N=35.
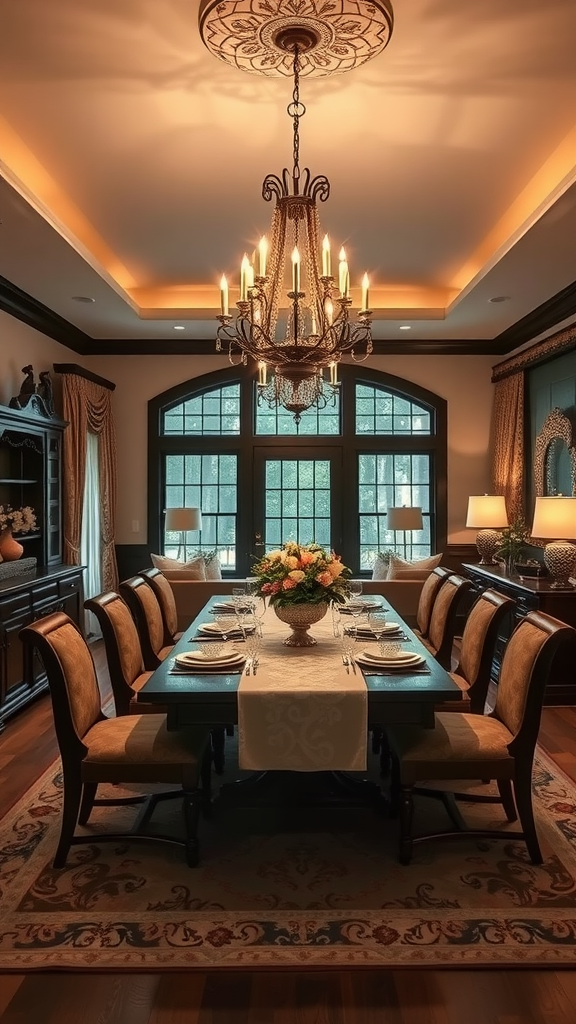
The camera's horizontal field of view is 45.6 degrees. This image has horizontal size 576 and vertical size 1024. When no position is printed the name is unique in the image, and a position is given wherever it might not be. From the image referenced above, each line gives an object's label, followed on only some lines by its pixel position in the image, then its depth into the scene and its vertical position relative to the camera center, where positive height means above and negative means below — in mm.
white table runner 2412 -821
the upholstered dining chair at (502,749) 2523 -970
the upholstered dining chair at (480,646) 3107 -725
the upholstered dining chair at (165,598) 4176 -656
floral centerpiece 2867 -365
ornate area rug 2100 -1405
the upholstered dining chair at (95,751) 2521 -975
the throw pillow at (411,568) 6027 -679
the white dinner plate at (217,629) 3229 -653
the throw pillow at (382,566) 6402 -687
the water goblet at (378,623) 3234 -650
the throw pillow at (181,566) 6148 -665
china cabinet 4242 -464
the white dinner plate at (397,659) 2686 -663
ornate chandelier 2408 +1293
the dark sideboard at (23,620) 4141 -820
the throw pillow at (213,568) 6398 -708
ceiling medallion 2361 +1677
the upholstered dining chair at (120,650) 3156 -751
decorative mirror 5398 +290
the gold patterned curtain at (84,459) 6047 +322
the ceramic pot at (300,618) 2926 -542
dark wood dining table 2410 -713
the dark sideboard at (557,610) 4625 -800
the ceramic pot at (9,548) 4660 -375
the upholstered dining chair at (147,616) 3688 -685
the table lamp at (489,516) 6094 -207
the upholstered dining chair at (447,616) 3680 -675
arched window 7219 +286
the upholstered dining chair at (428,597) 4098 -637
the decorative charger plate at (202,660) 2701 -667
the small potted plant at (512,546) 5684 -440
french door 7250 -22
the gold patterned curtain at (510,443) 6434 +480
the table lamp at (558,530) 4544 -245
